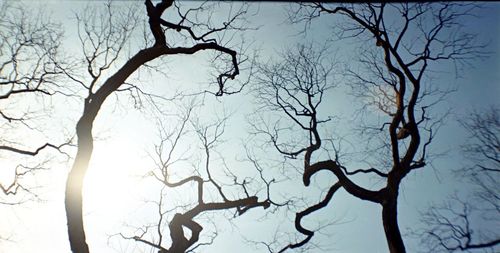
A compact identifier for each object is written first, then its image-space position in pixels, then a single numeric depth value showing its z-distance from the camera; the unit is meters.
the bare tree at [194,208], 10.77
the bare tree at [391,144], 9.96
